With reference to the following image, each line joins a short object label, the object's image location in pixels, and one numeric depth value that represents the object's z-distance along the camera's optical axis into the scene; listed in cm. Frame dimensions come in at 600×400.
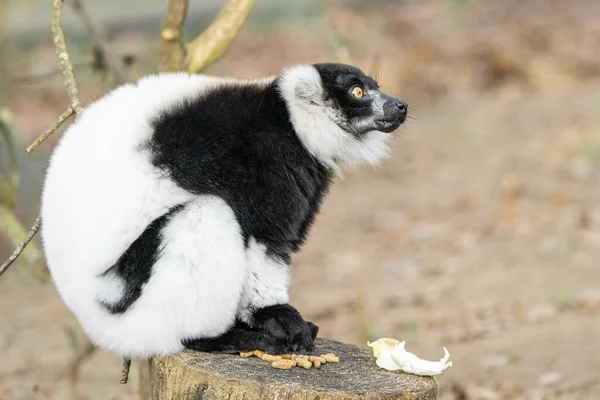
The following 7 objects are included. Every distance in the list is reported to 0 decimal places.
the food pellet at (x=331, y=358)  693
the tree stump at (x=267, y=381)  608
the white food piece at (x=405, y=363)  670
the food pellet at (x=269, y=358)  675
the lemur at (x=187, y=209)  648
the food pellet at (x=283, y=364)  658
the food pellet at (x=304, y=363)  668
